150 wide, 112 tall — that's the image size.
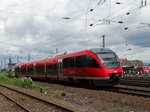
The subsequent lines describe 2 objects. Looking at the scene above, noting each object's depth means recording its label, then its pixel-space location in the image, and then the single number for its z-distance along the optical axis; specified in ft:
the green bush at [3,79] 114.43
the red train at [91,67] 51.71
